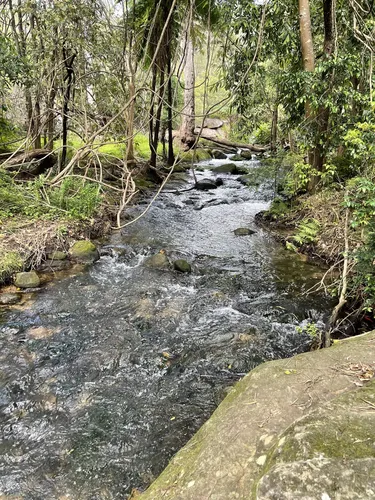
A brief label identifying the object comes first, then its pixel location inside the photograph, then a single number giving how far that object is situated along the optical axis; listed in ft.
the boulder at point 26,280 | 17.19
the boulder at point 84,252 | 20.31
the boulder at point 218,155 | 60.42
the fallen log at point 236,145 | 63.16
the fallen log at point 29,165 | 25.94
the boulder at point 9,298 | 15.80
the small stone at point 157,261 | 20.24
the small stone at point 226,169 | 47.26
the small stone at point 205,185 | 38.96
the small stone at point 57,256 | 19.53
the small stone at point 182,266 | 19.76
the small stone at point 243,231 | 25.73
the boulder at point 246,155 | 58.56
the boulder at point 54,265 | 19.01
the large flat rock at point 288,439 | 4.91
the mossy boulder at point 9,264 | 17.00
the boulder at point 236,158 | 57.88
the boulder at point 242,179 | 41.12
